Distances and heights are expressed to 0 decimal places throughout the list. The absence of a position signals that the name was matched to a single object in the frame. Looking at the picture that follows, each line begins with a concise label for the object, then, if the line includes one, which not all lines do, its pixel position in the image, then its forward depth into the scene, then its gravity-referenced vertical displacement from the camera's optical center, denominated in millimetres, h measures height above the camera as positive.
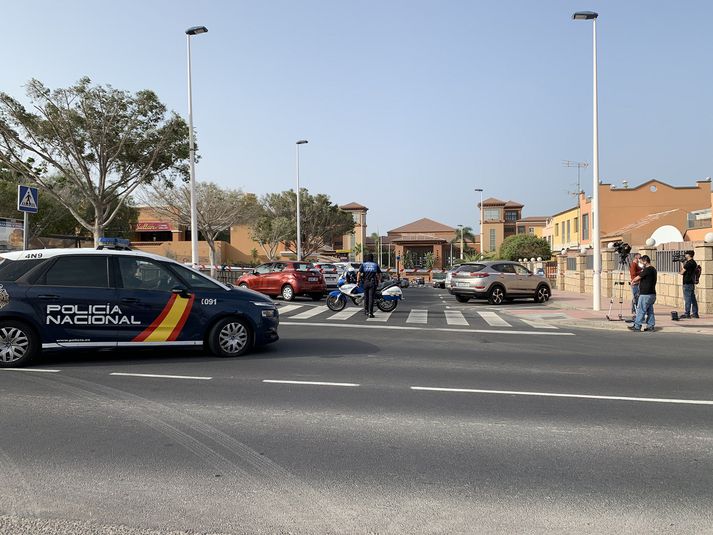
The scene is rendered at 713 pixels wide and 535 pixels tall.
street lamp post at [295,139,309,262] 41566 +3410
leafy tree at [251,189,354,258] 54438 +4380
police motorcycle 18391 -929
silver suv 22422 -729
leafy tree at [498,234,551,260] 57625 +1382
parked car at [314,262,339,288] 26353 -401
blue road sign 13555 +1607
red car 22891 -549
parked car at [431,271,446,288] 39969 -1053
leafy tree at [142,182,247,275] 46219 +4842
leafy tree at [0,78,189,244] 24781 +5599
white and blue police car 8328 -559
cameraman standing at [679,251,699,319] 15672 -626
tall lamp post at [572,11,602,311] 18577 +3057
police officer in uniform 16031 -440
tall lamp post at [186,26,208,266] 22609 +4046
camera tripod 23812 -319
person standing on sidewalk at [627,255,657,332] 13664 -771
